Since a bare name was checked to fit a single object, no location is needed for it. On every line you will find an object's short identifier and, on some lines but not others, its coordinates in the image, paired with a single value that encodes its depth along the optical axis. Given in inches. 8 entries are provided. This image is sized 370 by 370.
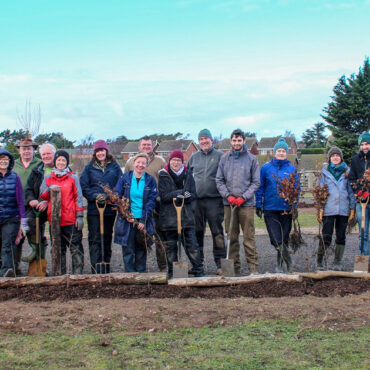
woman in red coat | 277.4
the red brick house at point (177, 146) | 2684.5
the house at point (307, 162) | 1735.2
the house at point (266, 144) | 3257.1
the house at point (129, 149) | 2737.9
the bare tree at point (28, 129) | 1048.2
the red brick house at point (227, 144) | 2746.1
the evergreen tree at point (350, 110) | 1178.0
